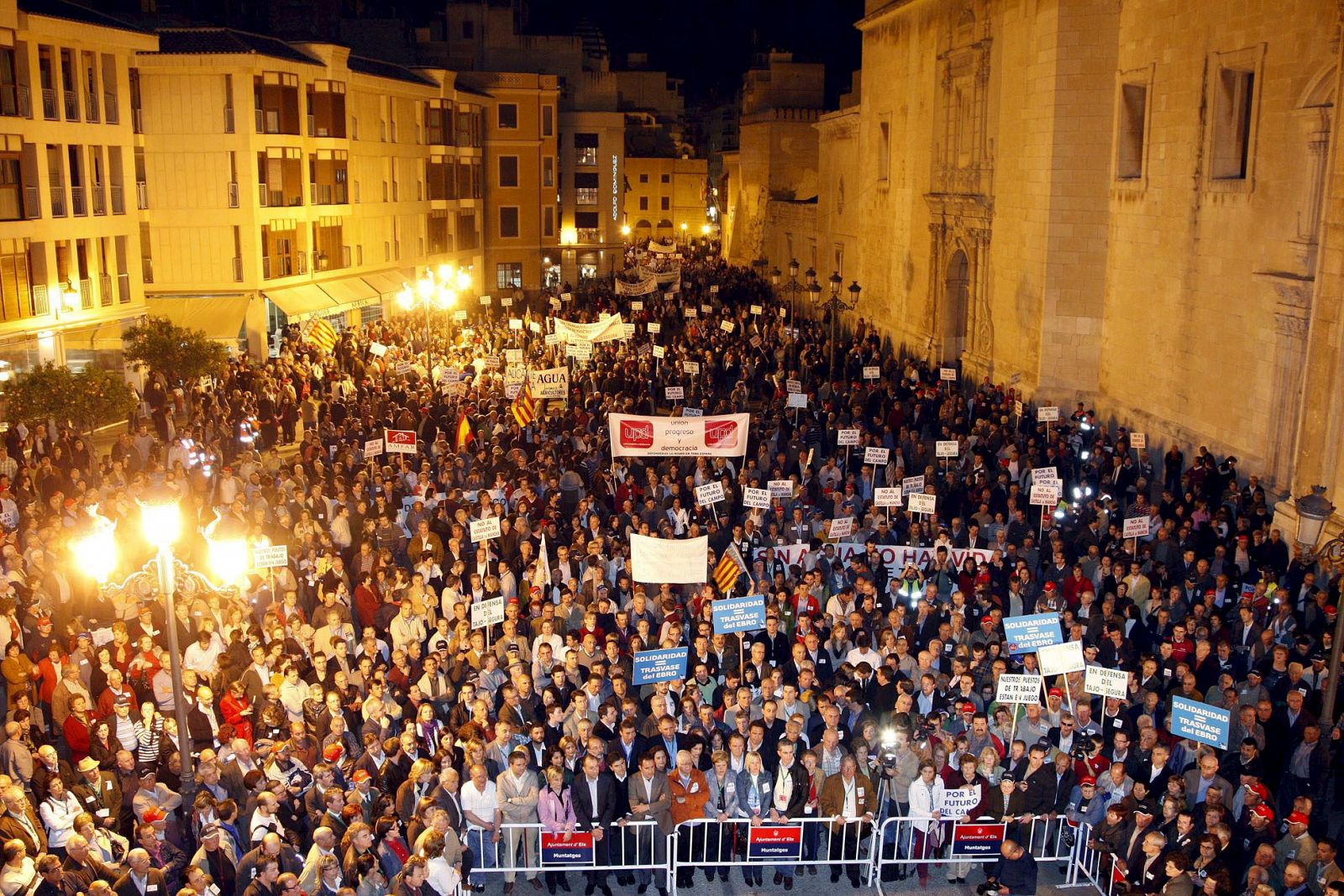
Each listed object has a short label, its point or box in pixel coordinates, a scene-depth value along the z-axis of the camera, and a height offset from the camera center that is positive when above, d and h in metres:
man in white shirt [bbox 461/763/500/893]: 10.55 -4.88
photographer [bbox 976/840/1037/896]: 10.38 -5.35
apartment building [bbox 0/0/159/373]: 28.70 +0.74
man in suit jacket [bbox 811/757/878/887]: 10.77 -4.91
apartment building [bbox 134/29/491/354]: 36.75 +1.19
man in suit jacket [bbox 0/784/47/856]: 9.51 -4.58
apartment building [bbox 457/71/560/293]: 59.59 +2.21
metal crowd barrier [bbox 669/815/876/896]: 10.80 -5.44
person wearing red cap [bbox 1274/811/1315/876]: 9.48 -4.70
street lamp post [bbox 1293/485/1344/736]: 11.00 -3.05
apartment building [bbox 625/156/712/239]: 95.44 +1.85
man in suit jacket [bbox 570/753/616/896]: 10.66 -4.90
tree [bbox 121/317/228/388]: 27.08 -2.85
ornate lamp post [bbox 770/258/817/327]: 38.28 -2.66
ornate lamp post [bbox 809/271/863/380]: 30.68 -2.59
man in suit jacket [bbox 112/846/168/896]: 8.98 -4.72
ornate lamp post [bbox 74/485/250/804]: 10.27 -3.53
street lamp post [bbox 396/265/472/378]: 35.59 -2.05
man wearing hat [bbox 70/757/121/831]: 10.46 -4.83
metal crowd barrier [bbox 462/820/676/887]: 10.79 -5.44
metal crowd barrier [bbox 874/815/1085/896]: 10.76 -5.38
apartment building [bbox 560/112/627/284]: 69.25 +2.05
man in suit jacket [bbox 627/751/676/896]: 10.70 -4.87
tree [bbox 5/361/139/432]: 22.08 -3.18
